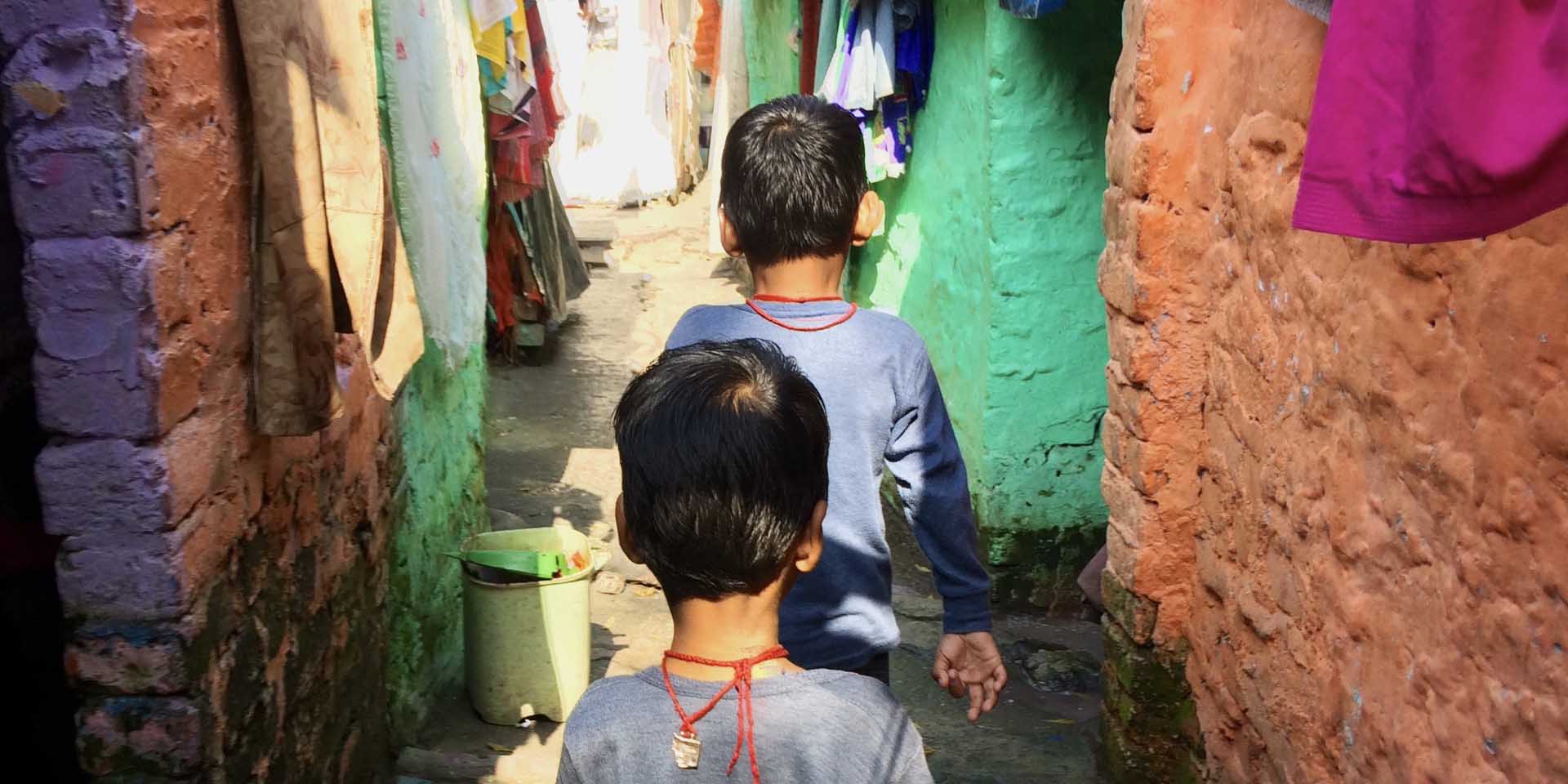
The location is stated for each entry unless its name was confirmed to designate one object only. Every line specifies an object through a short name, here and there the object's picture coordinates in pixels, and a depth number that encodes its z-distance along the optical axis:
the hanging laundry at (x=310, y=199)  2.34
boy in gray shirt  1.45
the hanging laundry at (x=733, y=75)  11.98
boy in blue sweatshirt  2.23
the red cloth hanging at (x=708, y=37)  15.33
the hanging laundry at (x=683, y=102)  16.88
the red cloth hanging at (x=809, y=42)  7.94
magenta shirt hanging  1.32
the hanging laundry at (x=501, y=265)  8.39
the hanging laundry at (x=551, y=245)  8.65
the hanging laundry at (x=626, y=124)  16.39
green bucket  4.16
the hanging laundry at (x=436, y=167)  3.51
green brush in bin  4.18
